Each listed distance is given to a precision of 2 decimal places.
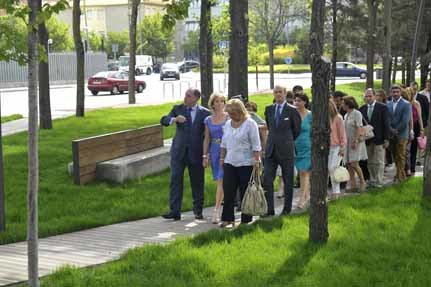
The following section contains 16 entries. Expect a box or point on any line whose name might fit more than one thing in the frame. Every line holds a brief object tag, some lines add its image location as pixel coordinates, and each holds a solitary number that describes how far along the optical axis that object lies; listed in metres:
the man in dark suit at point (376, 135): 11.78
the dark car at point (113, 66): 66.98
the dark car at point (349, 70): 69.75
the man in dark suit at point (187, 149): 9.31
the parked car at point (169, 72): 66.00
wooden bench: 10.93
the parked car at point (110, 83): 41.19
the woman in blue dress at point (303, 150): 10.25
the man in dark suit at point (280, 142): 9.33
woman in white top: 8.50
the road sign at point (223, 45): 39.63
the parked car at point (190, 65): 89.21
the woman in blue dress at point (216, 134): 9.14
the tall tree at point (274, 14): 49.00
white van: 78.75
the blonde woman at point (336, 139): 10.56
